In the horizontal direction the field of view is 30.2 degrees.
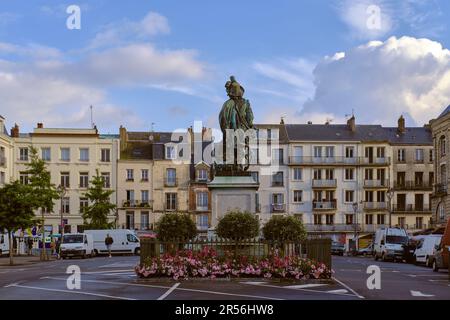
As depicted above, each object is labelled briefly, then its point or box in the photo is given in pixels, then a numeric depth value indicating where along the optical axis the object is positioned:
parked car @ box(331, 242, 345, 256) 82.16
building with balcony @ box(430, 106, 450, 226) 73.88
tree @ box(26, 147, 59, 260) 59.22
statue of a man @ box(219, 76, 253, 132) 29.41
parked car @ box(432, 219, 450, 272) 35.72
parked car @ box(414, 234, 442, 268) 44.78
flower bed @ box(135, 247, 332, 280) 24.33
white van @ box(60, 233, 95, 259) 61.80
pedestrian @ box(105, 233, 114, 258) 66.44
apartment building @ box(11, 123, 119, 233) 95.38
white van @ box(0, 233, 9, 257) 69.18
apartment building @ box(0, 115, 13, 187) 85.75
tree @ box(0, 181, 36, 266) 52.28
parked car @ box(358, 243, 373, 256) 78.78
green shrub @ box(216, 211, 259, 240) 25.50
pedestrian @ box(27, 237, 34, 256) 77.81
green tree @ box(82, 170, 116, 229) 81.56
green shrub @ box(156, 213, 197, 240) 26.44
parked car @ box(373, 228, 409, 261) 55.97
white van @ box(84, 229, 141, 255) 68.25
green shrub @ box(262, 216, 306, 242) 26.05
